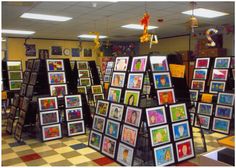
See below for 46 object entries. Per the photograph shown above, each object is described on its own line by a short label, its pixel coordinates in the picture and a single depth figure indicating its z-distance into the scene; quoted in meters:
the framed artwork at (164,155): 3.15
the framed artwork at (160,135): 3.16
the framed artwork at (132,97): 3.43
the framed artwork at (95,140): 3.86
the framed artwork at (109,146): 3.50
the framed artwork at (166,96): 3.54
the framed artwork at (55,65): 4.80
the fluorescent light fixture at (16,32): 8.95
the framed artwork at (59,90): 4.77
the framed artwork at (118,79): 3.77
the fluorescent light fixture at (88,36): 10.31
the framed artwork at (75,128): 4.69
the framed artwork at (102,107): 3.83
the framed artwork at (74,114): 4.71
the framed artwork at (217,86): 5.07
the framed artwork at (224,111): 4.74
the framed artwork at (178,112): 3.40
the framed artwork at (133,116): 3.17
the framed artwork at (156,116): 3.16
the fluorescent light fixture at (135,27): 7.98
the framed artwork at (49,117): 4.41
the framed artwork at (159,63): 3.56
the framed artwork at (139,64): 3.49
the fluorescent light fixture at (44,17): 6.22
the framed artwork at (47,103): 4.42
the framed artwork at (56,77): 4.78
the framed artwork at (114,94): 3.77
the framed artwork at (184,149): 3.36
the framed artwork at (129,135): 3.16
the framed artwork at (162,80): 3.55
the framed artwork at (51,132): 4.41
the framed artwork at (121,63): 3.79
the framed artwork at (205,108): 5.11
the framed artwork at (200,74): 5.46
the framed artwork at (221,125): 4.72
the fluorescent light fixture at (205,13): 6.01
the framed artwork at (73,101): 4.72
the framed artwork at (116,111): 3.51
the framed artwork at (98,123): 3.84
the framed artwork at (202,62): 5.46
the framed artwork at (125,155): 3.17
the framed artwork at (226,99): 4.73
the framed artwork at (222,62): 5.08
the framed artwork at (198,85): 5.47
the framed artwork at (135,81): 3.45
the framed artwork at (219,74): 5.07
